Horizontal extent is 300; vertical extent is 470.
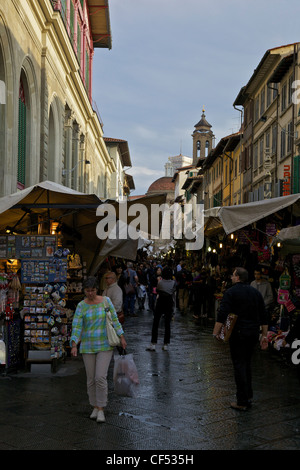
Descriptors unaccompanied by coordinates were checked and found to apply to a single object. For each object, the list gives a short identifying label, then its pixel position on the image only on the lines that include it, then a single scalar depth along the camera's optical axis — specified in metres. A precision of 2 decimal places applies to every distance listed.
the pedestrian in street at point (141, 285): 22.48
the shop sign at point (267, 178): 28.89
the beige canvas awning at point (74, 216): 9.57
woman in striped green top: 6.51
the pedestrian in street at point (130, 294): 19.17
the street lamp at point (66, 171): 25.78
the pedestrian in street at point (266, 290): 11.77
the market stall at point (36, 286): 9.30
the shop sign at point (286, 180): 25.47
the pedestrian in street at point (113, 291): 9.84
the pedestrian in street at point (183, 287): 20.45
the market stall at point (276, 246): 10.33
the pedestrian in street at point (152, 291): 20.50
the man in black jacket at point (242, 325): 7.03
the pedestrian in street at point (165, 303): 11.88
